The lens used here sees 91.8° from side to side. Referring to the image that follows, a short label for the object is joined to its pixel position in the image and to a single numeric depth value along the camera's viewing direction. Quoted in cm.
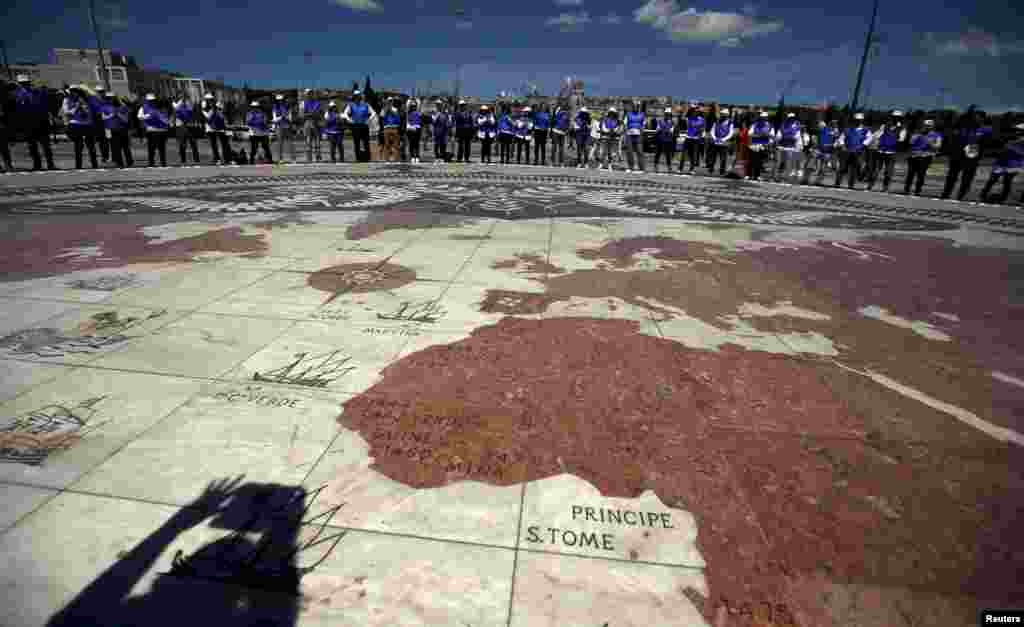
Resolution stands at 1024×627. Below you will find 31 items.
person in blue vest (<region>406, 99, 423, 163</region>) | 1905
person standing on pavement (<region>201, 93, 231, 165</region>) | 1672
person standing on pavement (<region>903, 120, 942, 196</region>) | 1573
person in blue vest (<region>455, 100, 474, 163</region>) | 2117
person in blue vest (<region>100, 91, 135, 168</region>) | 1541
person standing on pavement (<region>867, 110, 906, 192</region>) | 1670
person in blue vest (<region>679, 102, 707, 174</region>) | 1969
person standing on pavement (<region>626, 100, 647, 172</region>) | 1867
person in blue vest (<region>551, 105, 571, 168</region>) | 2036
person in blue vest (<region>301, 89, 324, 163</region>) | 1930
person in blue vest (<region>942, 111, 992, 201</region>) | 1509
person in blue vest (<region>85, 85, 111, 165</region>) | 1527
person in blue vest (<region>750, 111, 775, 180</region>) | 1734
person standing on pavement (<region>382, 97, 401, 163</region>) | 1839
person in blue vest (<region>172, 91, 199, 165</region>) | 1708
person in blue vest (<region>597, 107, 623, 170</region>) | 1943
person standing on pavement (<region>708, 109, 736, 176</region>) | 1842
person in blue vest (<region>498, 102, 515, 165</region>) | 2056
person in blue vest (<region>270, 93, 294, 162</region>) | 1839
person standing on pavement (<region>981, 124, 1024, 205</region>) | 1478
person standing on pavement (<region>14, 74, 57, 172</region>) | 1409
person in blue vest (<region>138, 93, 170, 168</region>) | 1597
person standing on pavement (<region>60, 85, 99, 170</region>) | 1456
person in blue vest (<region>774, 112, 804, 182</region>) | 1731
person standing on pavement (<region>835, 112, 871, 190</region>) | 1750
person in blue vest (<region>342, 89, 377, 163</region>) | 1814
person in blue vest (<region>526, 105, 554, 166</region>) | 2030
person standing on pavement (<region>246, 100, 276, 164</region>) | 1708
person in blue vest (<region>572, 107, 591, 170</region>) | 2038
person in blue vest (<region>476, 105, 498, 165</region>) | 2034
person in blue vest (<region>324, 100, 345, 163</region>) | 1902
